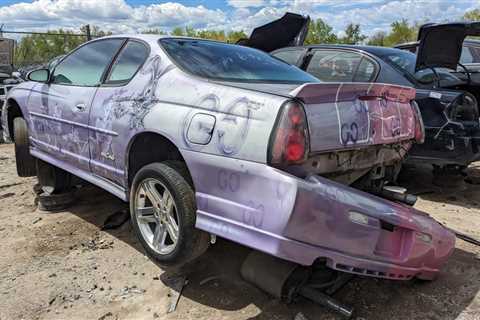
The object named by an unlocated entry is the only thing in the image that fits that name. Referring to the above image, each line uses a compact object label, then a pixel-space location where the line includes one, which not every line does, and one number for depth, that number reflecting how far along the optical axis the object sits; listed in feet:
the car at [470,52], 22.79
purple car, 7.11
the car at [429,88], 14.10
